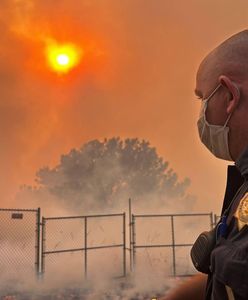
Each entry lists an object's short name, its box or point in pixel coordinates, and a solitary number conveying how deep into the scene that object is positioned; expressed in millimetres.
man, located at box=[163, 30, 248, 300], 905
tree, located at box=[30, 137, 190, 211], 21172
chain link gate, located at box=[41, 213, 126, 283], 9695
